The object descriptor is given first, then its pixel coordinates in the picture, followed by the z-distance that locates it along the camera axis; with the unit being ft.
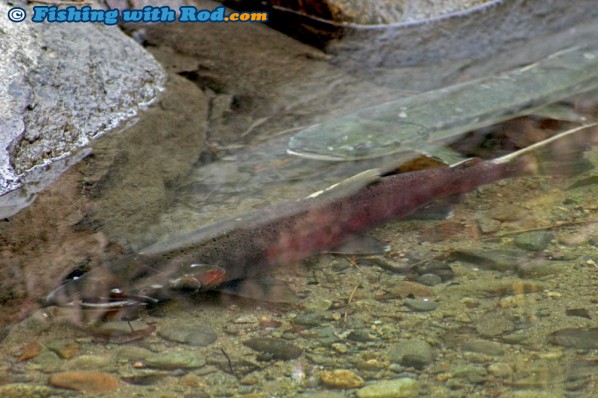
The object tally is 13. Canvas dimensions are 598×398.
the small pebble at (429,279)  20.05
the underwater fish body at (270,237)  19.40
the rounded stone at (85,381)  16.07
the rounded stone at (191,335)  17.88
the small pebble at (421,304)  18.84
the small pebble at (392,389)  15.49
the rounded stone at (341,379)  16.01
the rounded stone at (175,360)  16.85
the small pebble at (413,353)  16.60
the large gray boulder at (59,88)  27.84
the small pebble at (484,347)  16.75
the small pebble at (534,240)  21.47
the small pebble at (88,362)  16.80
